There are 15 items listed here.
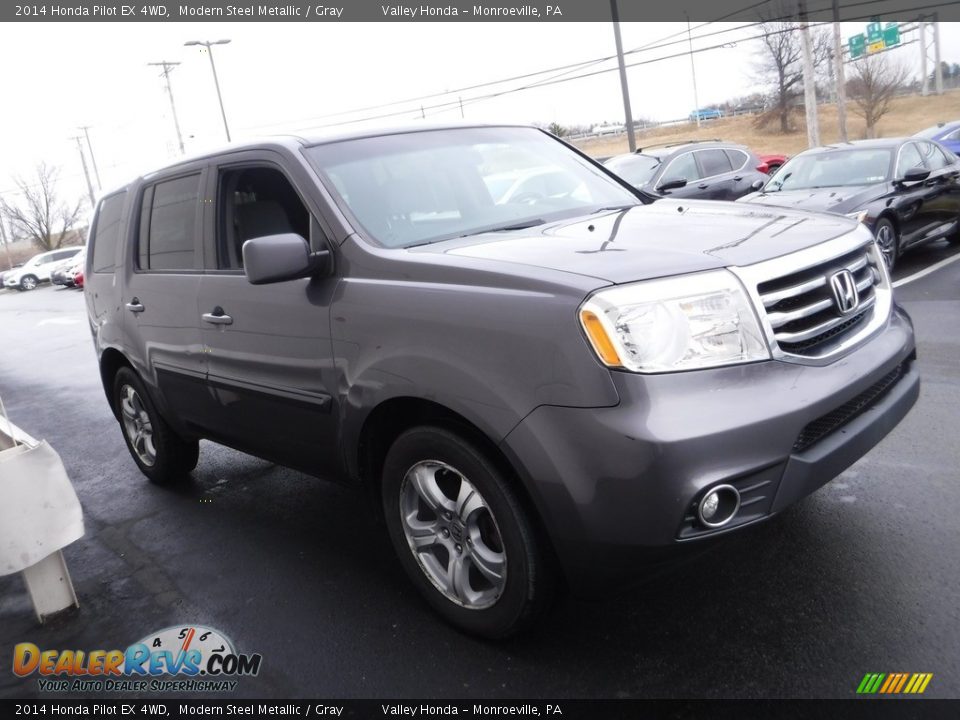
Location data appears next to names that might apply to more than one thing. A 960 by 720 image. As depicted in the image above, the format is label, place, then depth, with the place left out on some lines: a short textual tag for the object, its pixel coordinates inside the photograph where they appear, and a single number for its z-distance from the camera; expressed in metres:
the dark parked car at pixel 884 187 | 9.29
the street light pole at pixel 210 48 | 41.88
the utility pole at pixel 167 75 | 52.47
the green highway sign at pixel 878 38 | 48.44
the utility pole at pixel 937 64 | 64.19
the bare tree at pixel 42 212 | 74.56
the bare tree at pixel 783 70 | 59.31
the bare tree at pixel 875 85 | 53.47
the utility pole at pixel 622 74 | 24.59
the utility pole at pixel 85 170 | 73.44
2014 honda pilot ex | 2.44
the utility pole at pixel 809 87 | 26.78
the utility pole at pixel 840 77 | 30.62
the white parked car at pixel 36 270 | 47.06
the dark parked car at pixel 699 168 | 13.68
